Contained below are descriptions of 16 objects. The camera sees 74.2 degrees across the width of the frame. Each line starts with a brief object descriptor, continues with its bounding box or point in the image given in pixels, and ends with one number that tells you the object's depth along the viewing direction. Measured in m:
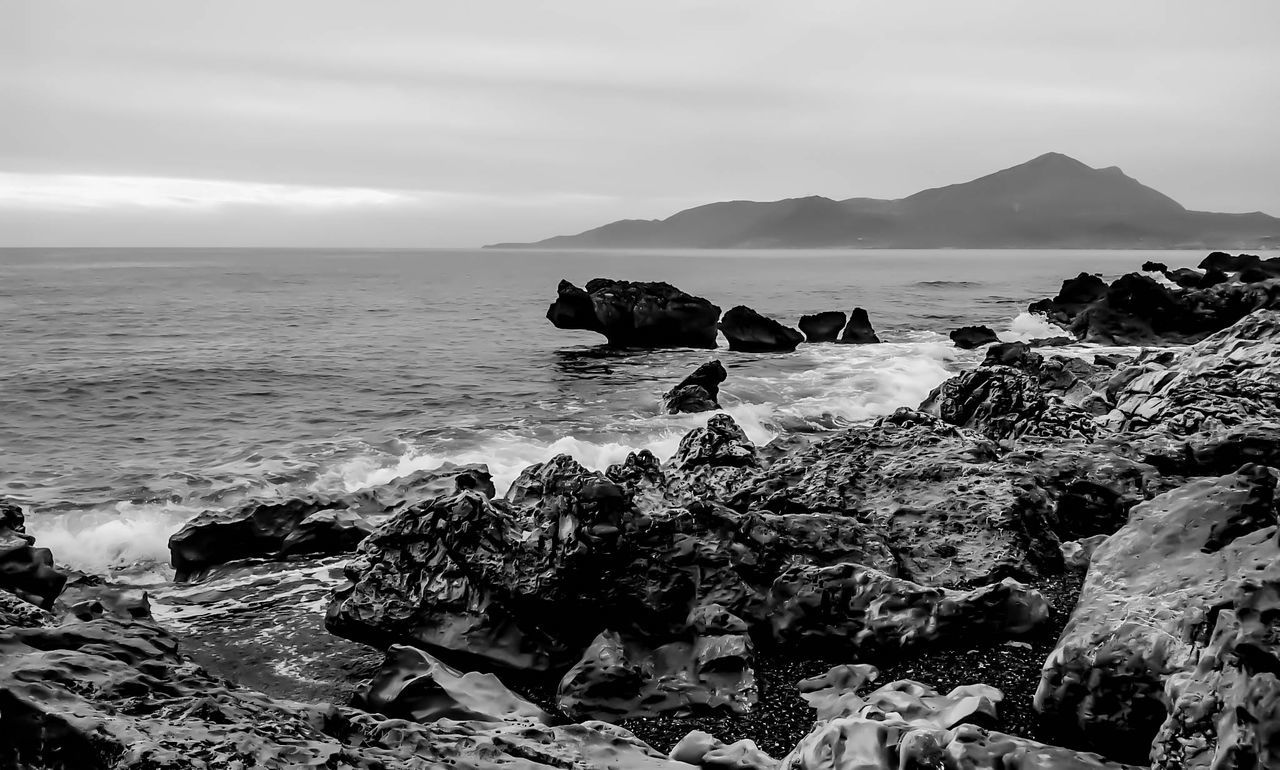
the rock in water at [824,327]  39.62
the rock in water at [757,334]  37.16
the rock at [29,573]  8.24
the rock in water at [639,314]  38.22
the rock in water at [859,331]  39.29
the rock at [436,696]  6.22
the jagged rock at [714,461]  11.43
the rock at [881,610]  6.86
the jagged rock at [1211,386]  11.74
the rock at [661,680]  6.59
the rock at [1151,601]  4.81
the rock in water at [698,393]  22.69
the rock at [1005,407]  12.65
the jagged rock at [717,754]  5.25
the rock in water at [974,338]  36.41
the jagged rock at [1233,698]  3.62
